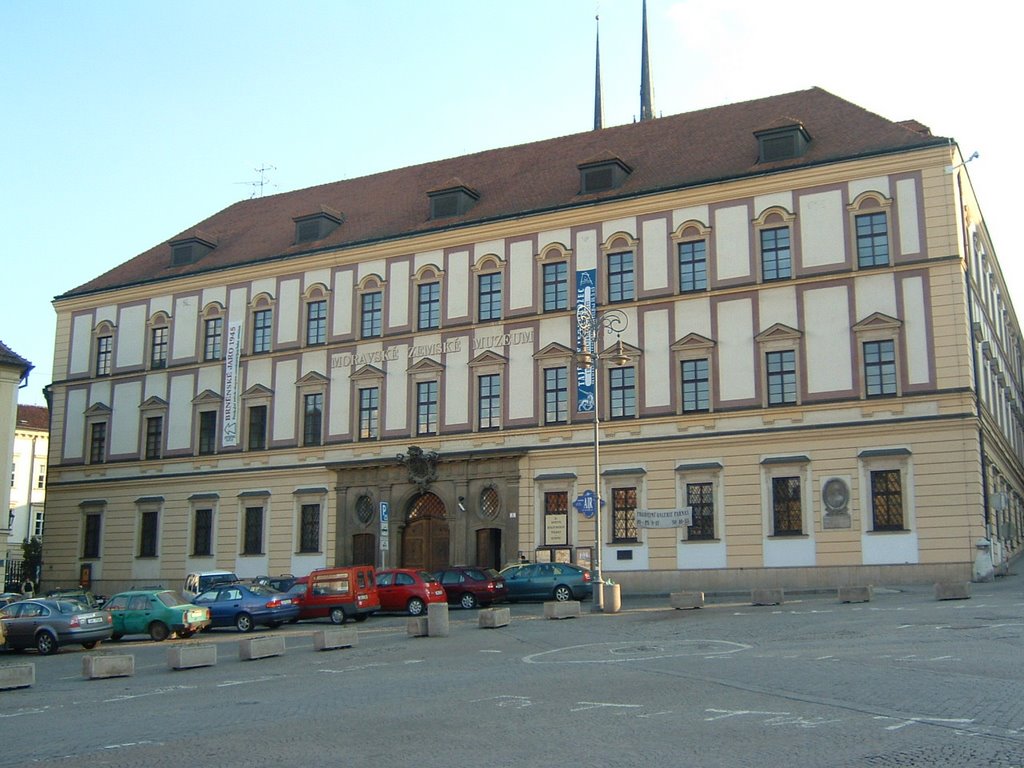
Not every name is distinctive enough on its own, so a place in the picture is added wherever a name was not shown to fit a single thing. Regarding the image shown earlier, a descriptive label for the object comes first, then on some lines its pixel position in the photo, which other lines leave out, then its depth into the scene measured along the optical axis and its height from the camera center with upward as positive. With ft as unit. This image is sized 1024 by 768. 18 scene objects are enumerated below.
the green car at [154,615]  105.19 -4.96
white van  144.25 -2.39
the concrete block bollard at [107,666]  72.95 -6.70
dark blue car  113.80 -4.53
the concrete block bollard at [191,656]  76.13 -6.33
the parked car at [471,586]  126.82 -2.70
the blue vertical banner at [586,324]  138.50 +28.81
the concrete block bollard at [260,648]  81.20 -6.13
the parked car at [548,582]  125.80 -2.27
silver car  95.71 -5.41
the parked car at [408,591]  121.60 -3.13
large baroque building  130.11 +24.97
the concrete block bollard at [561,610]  104.01 -4.38
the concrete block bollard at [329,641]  84.53 -5.86
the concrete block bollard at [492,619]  96.89 -4.82
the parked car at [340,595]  117.80 -3.53
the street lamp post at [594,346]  110.01 +25.80
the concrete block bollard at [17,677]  68.23 -6.90
